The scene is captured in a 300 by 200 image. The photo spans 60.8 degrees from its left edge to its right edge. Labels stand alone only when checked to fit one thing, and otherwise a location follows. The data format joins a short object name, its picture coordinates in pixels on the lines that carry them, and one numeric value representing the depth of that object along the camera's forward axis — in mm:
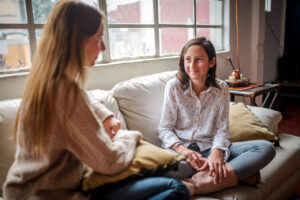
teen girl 1274
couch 1236
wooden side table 2164
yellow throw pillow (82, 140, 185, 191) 845
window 1526
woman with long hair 766
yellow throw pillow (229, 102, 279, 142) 1614
